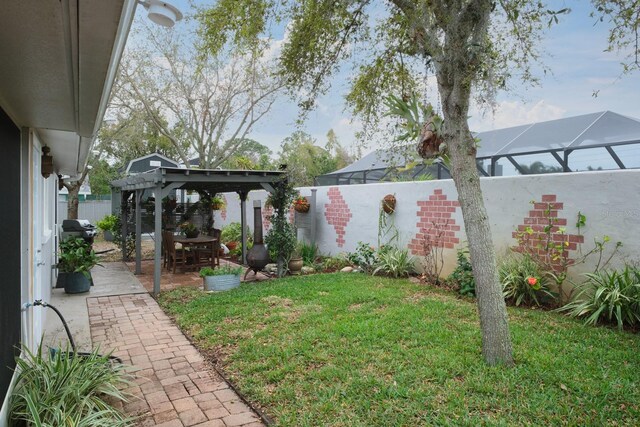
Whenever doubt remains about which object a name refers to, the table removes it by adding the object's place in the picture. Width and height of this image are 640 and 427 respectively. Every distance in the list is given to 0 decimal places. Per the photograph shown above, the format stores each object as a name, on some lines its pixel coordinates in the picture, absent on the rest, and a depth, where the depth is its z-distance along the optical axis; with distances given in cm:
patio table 959
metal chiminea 841
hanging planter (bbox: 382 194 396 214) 844
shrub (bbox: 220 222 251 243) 1341
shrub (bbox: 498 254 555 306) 546
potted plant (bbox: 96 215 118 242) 1511
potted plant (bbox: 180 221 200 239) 1024
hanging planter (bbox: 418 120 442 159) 410
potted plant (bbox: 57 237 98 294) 720
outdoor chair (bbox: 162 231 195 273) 952
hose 340
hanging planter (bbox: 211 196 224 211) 1278
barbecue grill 1016
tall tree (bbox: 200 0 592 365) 365
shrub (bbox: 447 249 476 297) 618
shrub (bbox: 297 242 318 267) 1016
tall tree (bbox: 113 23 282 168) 1661
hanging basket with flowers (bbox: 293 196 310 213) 1067
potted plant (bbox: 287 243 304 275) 898
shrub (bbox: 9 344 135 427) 263
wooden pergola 759
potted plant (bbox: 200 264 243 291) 749
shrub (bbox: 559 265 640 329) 445
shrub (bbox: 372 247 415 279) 787
